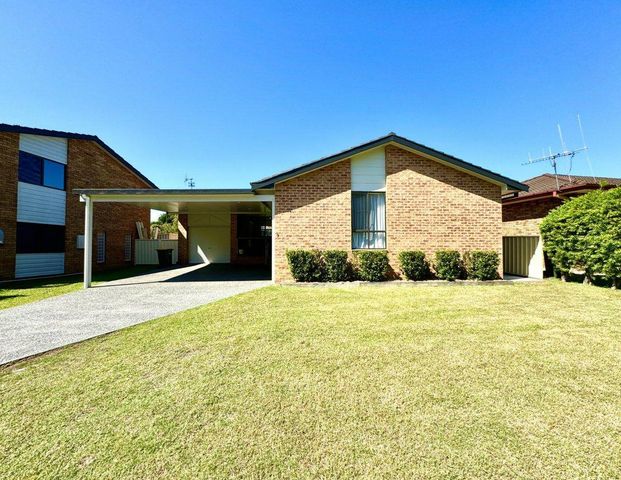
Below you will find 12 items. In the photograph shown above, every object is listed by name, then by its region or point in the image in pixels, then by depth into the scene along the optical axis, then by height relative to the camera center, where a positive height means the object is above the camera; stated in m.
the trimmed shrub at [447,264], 9.60 -0.56
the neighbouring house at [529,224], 10.75 +0.97
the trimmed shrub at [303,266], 9.50 -0.63
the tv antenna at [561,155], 13.18 +4.68
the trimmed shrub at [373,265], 9.57 -0.59
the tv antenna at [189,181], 43.47 +9.90
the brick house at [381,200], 9.88 +1.66
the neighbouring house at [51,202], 12.02 +2.08
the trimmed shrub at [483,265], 9.62 -0.58
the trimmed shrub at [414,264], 9.58 -0.55
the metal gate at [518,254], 10.94 -0.24
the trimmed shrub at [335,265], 9.55 -0.59
